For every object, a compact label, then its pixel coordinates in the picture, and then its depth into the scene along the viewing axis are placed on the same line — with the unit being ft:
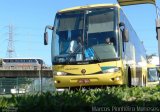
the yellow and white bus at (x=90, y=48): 45.52
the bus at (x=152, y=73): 92.31
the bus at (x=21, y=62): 246.71
